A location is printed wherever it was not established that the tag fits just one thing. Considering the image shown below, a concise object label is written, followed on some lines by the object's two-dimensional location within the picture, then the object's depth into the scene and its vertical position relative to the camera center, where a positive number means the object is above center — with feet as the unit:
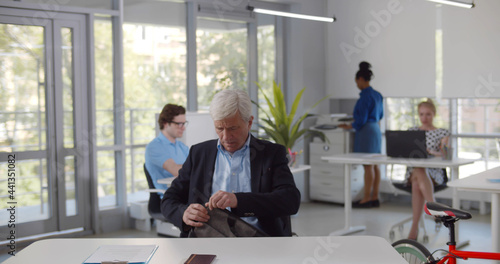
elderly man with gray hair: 8.75 -1.02
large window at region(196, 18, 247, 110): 24.03 +2.25
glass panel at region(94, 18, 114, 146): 20.72 +1.12
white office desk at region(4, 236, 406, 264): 6.89 -1.73
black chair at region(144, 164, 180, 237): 16.35 -2.51
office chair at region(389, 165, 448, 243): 19.17 -2.68
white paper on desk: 6.90 -1.71
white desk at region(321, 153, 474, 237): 17.70 -1.68
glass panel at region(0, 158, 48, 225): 18.76 -2.50
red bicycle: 8.63 -1.74
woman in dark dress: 24.35 -0.27
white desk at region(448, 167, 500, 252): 12.85 -1.80
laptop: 18.08 -1.12
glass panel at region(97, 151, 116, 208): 21.08 -2.40
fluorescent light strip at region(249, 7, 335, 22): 21.93 +3.70
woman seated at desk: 18.84 -2.12
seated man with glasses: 16.28 -1.02
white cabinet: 25.54 -2.78
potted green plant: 22.84 -0.56
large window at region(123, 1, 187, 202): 21.85 +1.47
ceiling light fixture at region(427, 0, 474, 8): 21.42 +3.85
